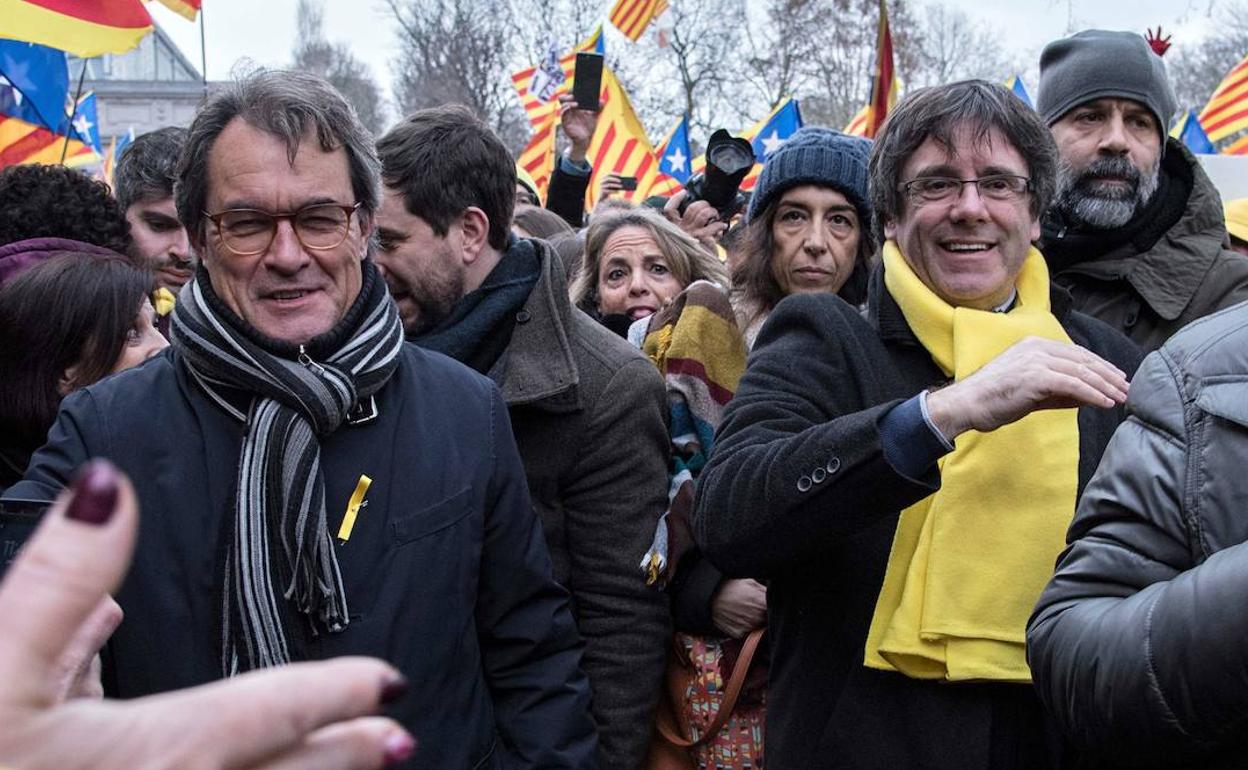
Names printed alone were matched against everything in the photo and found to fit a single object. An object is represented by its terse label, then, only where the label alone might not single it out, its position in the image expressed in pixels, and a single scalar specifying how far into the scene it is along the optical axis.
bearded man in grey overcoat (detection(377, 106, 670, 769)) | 2.55
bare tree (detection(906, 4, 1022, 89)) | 28.97
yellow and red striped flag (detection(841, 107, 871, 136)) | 9.09
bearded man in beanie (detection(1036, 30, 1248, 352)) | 3.13
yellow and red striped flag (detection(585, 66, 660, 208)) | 8.84
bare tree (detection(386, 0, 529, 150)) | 27.53
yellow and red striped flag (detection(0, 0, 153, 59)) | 3.77
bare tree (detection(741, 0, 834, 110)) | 26.89
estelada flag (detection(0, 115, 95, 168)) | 5.44
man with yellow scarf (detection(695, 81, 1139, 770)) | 1.95
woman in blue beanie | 3.10
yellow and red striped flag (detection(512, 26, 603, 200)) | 9.16
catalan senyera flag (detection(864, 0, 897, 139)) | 5.18
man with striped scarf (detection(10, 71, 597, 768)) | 1.81
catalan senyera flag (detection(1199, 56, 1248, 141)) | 8.89
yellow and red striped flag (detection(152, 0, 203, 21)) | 4.81
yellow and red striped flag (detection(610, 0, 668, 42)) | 10.07
